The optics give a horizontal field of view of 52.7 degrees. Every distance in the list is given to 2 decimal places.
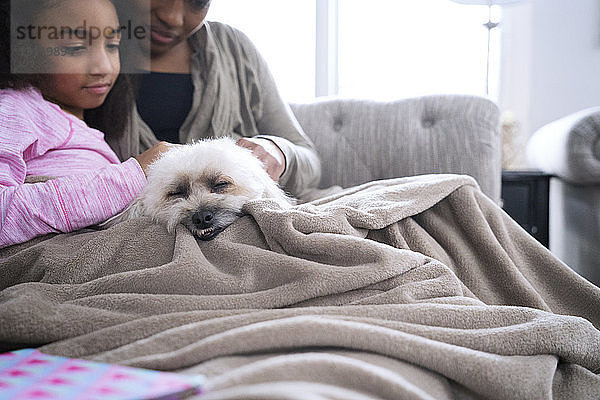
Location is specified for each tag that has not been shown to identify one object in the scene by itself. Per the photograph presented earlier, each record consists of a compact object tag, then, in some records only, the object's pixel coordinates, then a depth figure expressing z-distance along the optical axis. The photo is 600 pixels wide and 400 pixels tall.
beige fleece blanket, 0.66
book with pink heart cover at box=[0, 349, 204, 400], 0.54
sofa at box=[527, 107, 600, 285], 1.58
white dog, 1.11
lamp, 2.36
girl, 1.02
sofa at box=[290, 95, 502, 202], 1.65
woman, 1.57
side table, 1.93
